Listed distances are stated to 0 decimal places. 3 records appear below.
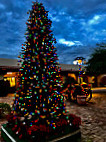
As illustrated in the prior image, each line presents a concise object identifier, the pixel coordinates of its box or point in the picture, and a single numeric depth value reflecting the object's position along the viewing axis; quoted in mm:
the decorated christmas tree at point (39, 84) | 3482
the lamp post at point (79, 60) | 10438
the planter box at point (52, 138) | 3202
